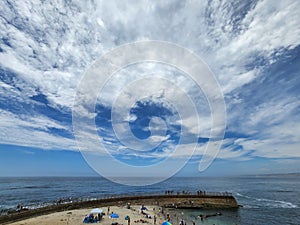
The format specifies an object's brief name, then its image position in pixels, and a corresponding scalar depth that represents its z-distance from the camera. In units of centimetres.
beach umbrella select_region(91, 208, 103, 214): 2701
